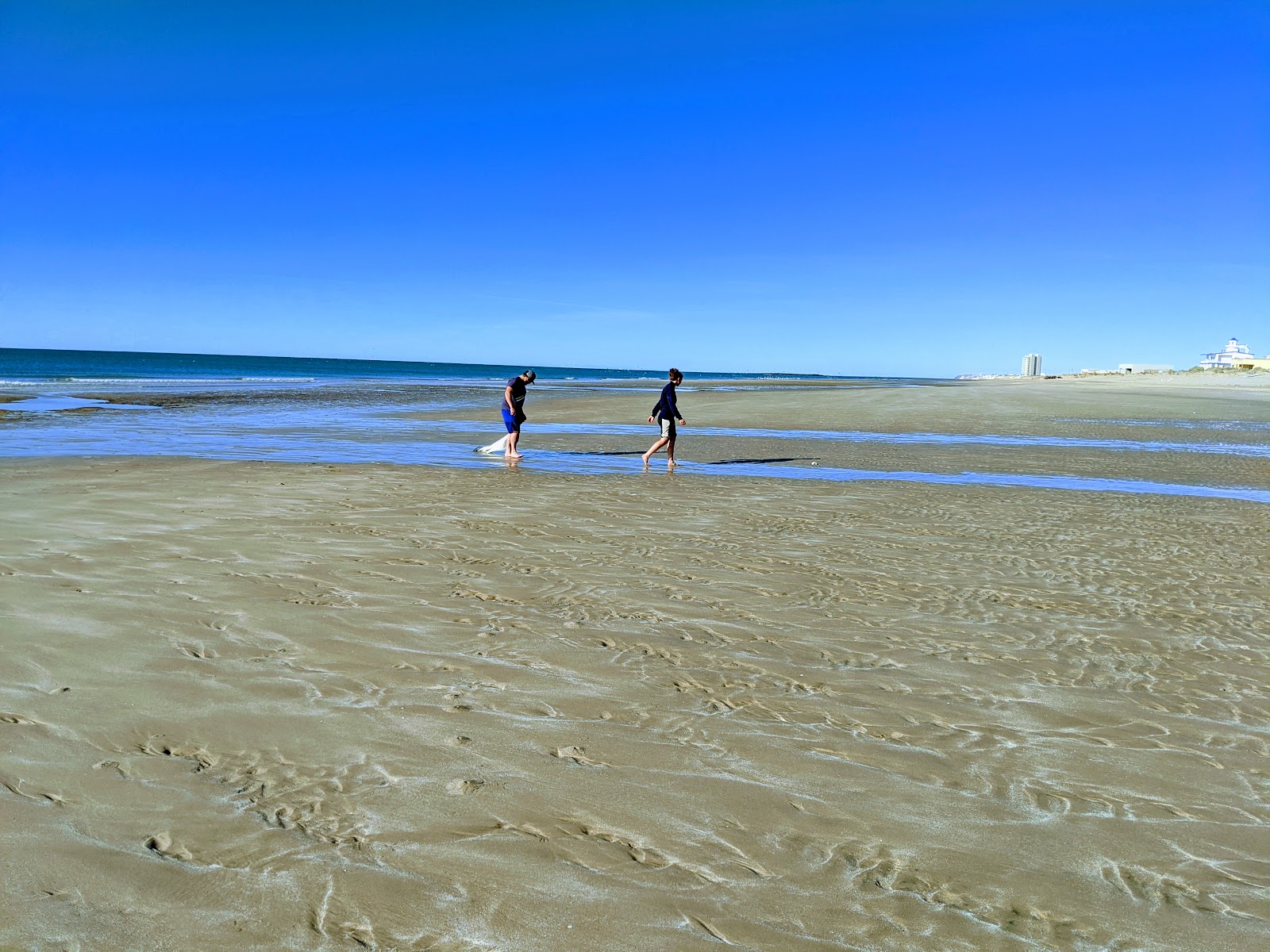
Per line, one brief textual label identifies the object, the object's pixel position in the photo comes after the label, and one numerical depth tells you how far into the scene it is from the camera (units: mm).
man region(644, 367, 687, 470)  16062
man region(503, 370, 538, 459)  16922
